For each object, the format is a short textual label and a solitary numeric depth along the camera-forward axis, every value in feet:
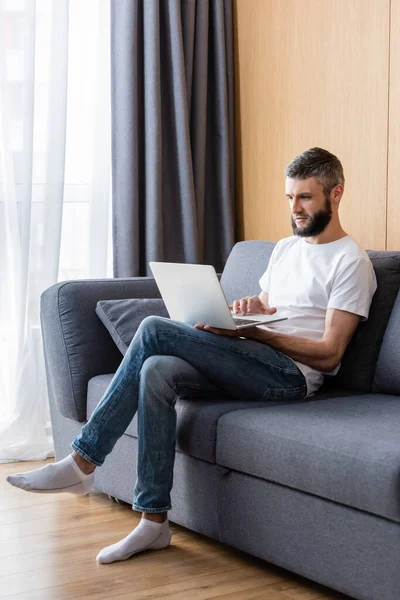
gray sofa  6.44
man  7.98
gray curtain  12.37
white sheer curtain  11.78
